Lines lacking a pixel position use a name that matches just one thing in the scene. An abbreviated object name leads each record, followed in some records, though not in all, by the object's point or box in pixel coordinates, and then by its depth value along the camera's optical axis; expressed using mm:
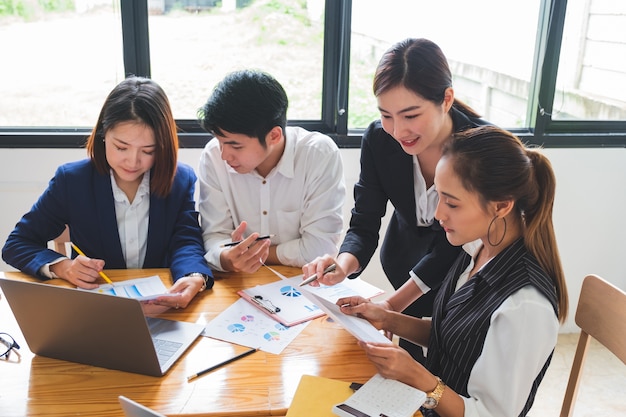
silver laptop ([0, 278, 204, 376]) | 1148
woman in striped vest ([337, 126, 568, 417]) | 1178
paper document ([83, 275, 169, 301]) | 1572
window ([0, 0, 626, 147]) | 2619
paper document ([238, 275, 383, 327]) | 1494
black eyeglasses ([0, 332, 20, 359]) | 1311
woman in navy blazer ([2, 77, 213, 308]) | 1724
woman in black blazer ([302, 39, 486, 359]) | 1588
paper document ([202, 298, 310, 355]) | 1374
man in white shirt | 1738
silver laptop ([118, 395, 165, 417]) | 739
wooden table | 1147
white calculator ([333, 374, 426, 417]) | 1089
